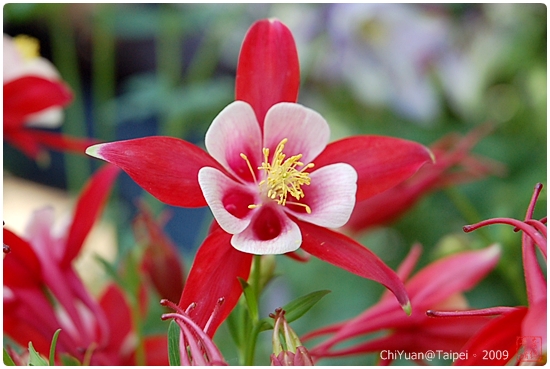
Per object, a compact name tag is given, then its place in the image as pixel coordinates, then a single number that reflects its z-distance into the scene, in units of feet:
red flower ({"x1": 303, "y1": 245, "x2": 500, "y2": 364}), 1.25
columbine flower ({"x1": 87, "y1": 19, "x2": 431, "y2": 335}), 1.16
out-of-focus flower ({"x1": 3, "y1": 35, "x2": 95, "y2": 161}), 1.36
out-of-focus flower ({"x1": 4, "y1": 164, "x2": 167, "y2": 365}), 1.26
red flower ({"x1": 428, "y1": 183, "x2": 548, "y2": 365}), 1.12
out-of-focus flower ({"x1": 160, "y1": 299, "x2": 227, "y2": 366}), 1.09
